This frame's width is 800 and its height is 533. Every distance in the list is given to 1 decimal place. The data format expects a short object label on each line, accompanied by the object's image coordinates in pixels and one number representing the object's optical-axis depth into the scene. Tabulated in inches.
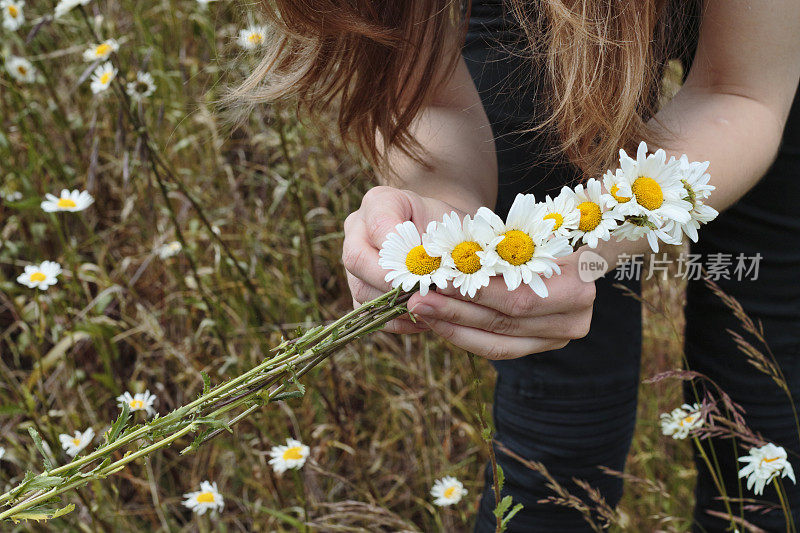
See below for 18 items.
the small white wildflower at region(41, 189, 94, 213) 66.6
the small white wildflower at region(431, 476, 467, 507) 59.7
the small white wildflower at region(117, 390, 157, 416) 54.3
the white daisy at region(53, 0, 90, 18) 61.8
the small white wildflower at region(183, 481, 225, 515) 55.2
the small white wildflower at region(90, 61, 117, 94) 64.0
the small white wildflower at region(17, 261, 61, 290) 59.3
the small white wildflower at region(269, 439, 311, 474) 56.3
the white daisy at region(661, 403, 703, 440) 53.1
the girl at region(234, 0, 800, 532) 46.5
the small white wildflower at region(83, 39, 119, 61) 62.0
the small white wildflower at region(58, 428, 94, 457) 54.6
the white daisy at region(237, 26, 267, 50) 64.6
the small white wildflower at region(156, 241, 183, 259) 76.2
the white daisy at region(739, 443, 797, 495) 51.5
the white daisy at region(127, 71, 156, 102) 63.5
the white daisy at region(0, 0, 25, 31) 78.5
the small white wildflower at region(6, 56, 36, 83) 85.1
